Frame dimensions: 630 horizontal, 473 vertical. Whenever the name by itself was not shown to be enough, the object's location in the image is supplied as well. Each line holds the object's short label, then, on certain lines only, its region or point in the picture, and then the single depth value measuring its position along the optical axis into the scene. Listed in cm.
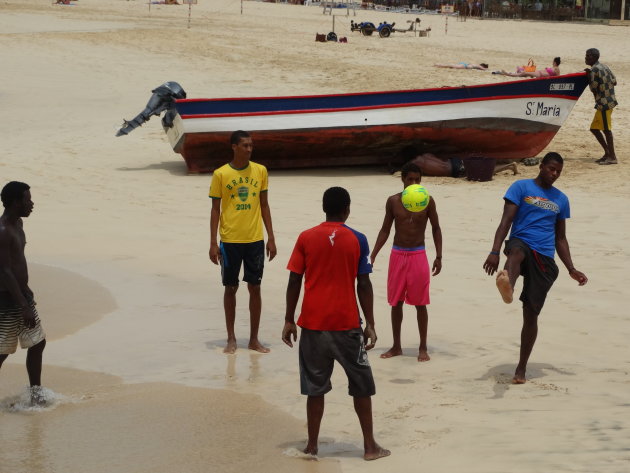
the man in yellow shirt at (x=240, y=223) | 1476
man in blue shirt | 1301
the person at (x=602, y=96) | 2931
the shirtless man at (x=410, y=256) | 1445
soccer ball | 1439
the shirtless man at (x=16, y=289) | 1215
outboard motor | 3084
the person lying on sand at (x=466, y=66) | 5081
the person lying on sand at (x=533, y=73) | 4731
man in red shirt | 1076
